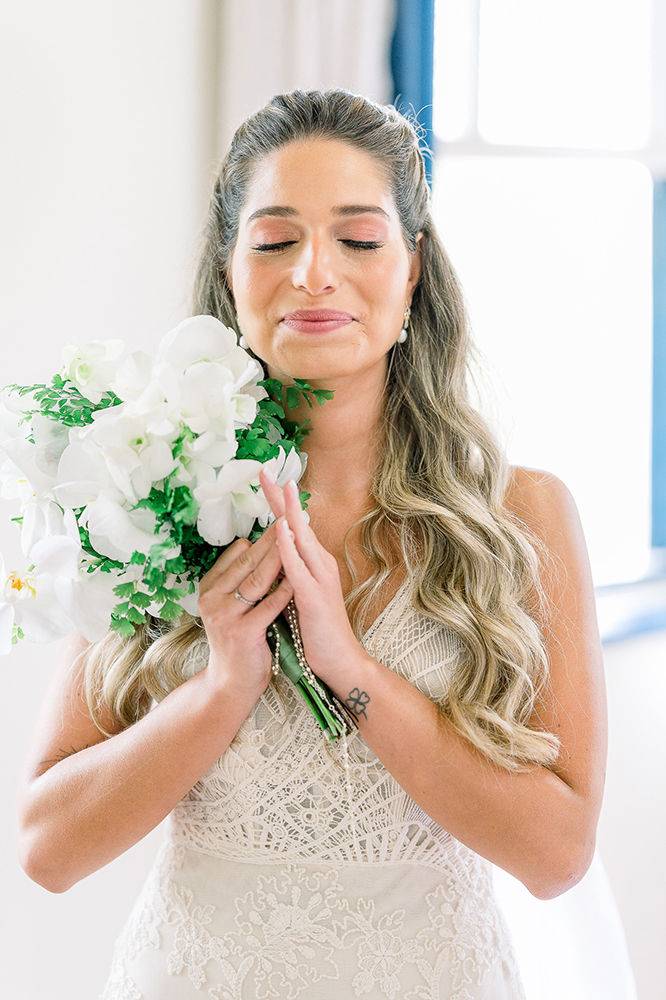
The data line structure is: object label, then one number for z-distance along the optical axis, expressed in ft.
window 9.08
